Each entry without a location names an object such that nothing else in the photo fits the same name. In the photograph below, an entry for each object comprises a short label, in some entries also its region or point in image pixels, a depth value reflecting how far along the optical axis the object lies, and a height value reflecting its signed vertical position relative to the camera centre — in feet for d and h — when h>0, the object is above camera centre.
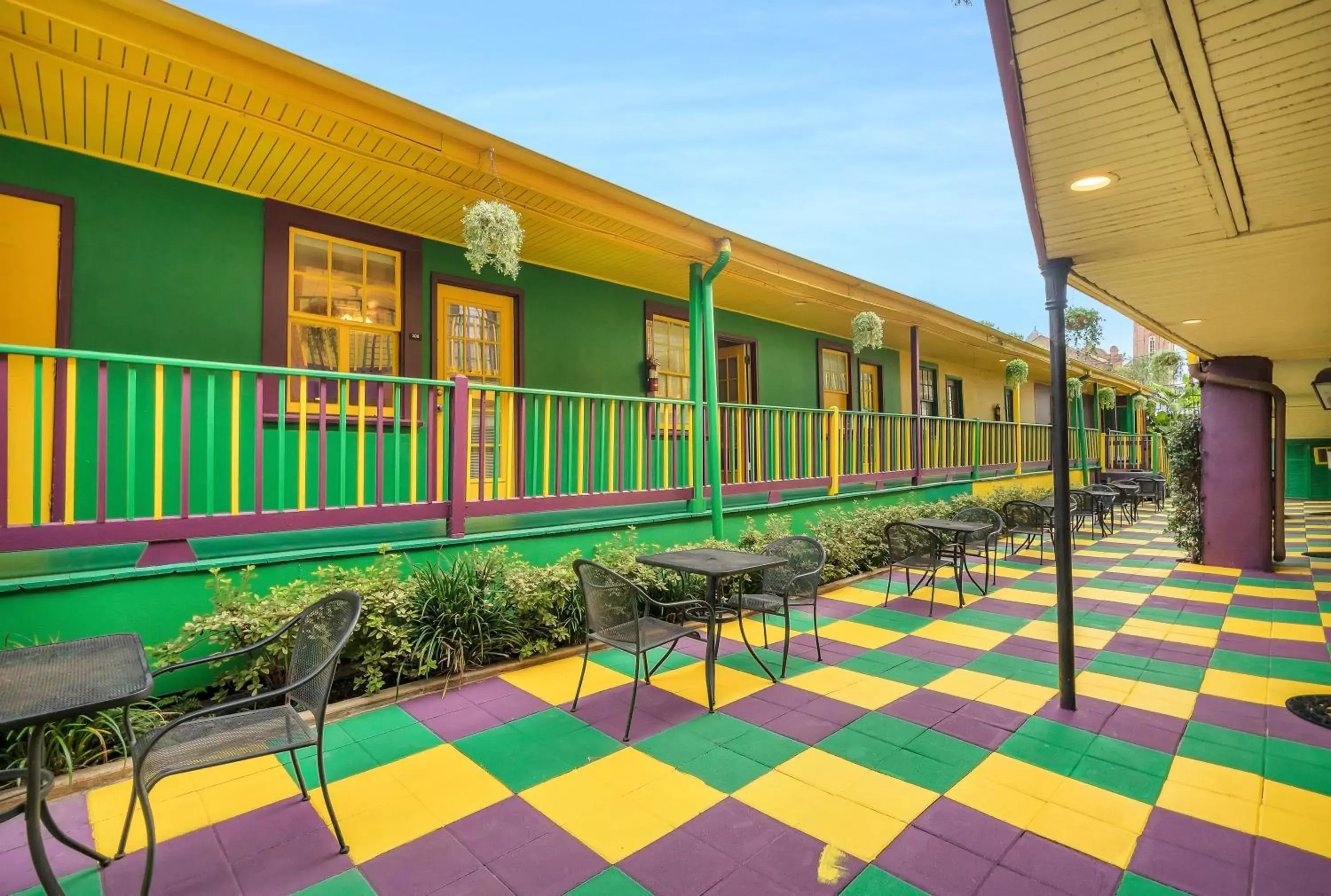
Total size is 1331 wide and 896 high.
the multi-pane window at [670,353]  28.30 +4.68
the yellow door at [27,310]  13.37 +3.33
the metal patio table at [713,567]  11.60 -2.29
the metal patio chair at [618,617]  11.24 -3.07
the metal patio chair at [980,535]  20.82 -2.86
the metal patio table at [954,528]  19.71 -2.34
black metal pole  11.70 -0.54
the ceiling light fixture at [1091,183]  8.97 +3.88
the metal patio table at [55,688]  5.70 -2.25
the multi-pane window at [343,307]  17.89 +4.46
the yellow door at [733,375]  32.04 +4.13
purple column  24.62 -0.73
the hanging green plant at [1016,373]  40.55 +5.29
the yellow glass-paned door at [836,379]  37.73 +4.54
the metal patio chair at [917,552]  19.21 -3.16
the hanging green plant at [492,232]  14.53 +5.20
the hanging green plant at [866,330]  27.78 +5.49
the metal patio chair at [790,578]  13.78 -2.84
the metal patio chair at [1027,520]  26.81 -3.06
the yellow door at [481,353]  20.97 +3.56
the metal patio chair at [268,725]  6.87 -3.37
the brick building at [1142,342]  235.81 +44.97
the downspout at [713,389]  20.88 +2.28
